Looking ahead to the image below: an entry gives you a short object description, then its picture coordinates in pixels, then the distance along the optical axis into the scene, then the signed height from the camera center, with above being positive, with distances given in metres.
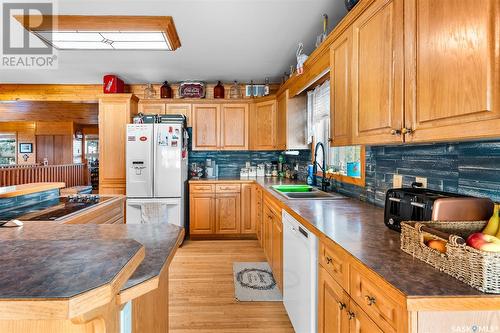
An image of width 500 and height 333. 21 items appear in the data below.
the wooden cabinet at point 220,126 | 4.79 +0.59
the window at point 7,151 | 11.15 +0.45
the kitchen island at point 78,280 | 0.60 -0.28
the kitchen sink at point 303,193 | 2.62 -0.30
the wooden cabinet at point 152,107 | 4.73 +0.89
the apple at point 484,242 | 0.83 -0.23
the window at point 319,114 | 3.09 +0.55
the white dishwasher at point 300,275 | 1.64 -0.72
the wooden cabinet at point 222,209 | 4.50 -0.71
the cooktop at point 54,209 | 1.88 -0.34
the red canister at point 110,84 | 4.45 +1.19
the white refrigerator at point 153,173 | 4.24 -0.15
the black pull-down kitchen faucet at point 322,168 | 3.07 -0.07
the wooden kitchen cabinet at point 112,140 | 4.48 +0.34
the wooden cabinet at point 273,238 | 2.61 -0.76
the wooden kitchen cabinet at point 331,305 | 1.25 -0.67
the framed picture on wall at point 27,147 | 10.32 +0.55
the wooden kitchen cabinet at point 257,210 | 4.00 -0.70
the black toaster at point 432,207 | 1.17 -0.19
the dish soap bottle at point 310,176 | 3.50 -0.17
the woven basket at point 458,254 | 0.79 -0.28
